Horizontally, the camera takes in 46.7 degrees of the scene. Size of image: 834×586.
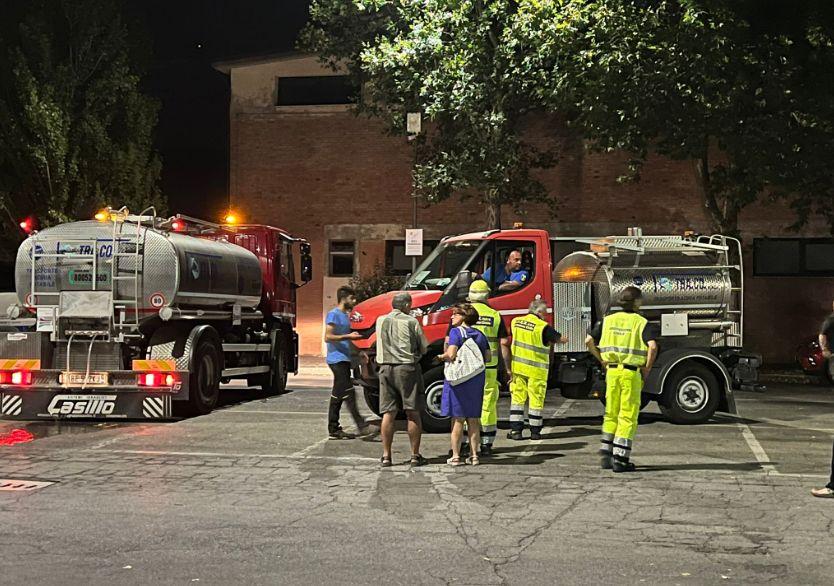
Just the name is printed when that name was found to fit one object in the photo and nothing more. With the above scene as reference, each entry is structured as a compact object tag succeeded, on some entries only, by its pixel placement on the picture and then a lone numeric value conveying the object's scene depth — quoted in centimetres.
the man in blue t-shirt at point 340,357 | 1160
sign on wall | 2117
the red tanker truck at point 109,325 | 1294
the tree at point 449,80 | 2095
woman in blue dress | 968
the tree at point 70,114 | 2525
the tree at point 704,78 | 1911
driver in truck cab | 1270
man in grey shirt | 967
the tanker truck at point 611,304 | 1250
